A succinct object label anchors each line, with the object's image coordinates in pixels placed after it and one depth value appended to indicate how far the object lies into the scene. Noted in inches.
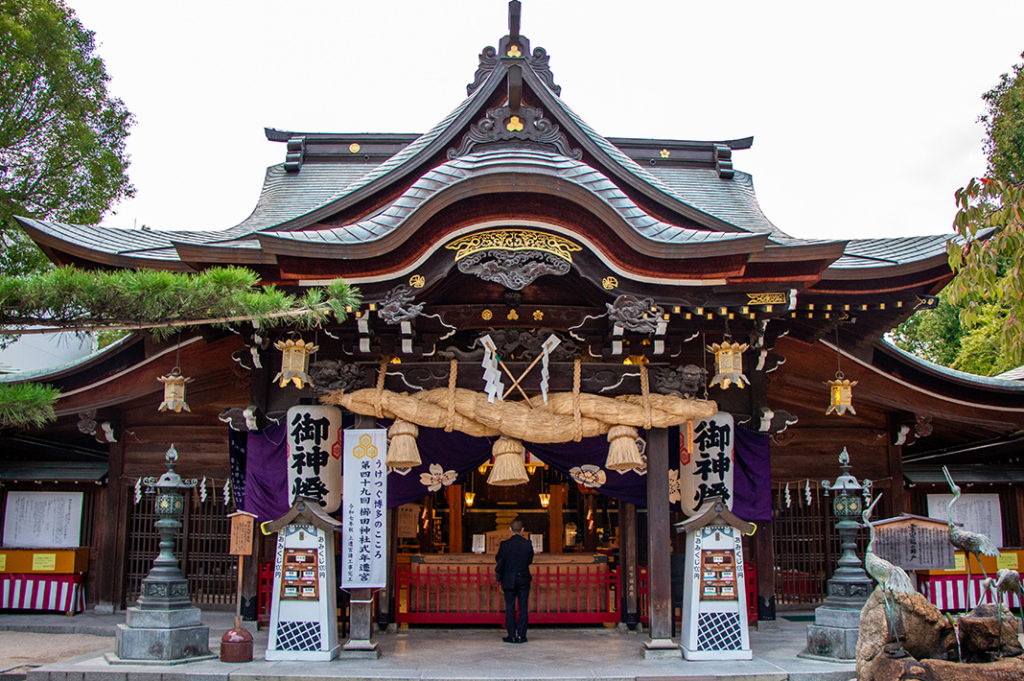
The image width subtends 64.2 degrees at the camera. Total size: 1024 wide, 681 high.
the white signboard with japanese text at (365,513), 353.7
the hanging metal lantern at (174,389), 393.4
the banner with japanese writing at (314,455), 386.0
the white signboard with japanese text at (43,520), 498.3
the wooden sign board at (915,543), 369.7
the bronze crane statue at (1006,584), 291.1
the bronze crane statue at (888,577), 285.6
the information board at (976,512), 489.1
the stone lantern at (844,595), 339.6
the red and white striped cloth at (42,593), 479.8
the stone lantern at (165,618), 335.9
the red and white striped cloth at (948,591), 459.2
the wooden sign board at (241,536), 366.0
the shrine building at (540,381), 349.4
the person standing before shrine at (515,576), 385.4
